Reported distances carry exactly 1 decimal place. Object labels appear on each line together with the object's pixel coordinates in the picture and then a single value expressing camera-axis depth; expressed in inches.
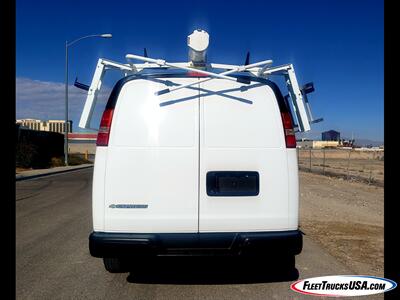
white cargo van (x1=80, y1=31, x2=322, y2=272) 171.0
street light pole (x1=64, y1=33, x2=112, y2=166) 1307.1
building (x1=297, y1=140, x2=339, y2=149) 5440.0
